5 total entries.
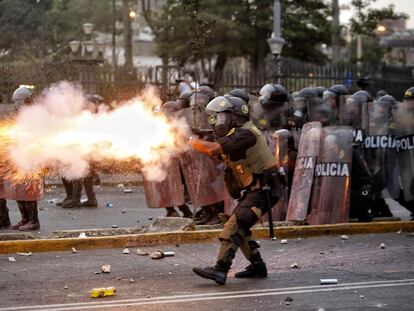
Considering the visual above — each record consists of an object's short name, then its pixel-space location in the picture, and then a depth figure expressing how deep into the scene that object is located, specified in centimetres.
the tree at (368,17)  3450
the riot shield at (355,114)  1309
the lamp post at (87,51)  2562
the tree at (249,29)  3544
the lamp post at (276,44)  2350
